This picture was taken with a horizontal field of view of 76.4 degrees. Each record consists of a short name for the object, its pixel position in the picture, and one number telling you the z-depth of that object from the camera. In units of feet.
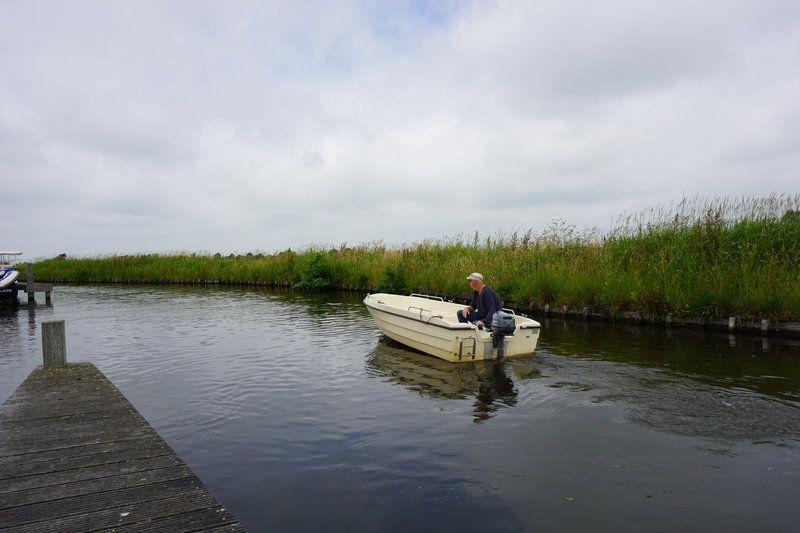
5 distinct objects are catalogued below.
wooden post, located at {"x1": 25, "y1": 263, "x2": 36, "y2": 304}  85.72
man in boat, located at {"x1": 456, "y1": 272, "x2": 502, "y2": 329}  35.65
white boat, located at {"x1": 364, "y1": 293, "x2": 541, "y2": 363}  34.81
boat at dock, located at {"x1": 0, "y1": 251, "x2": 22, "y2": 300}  87.57
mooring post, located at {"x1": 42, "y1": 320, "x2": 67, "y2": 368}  26.66
